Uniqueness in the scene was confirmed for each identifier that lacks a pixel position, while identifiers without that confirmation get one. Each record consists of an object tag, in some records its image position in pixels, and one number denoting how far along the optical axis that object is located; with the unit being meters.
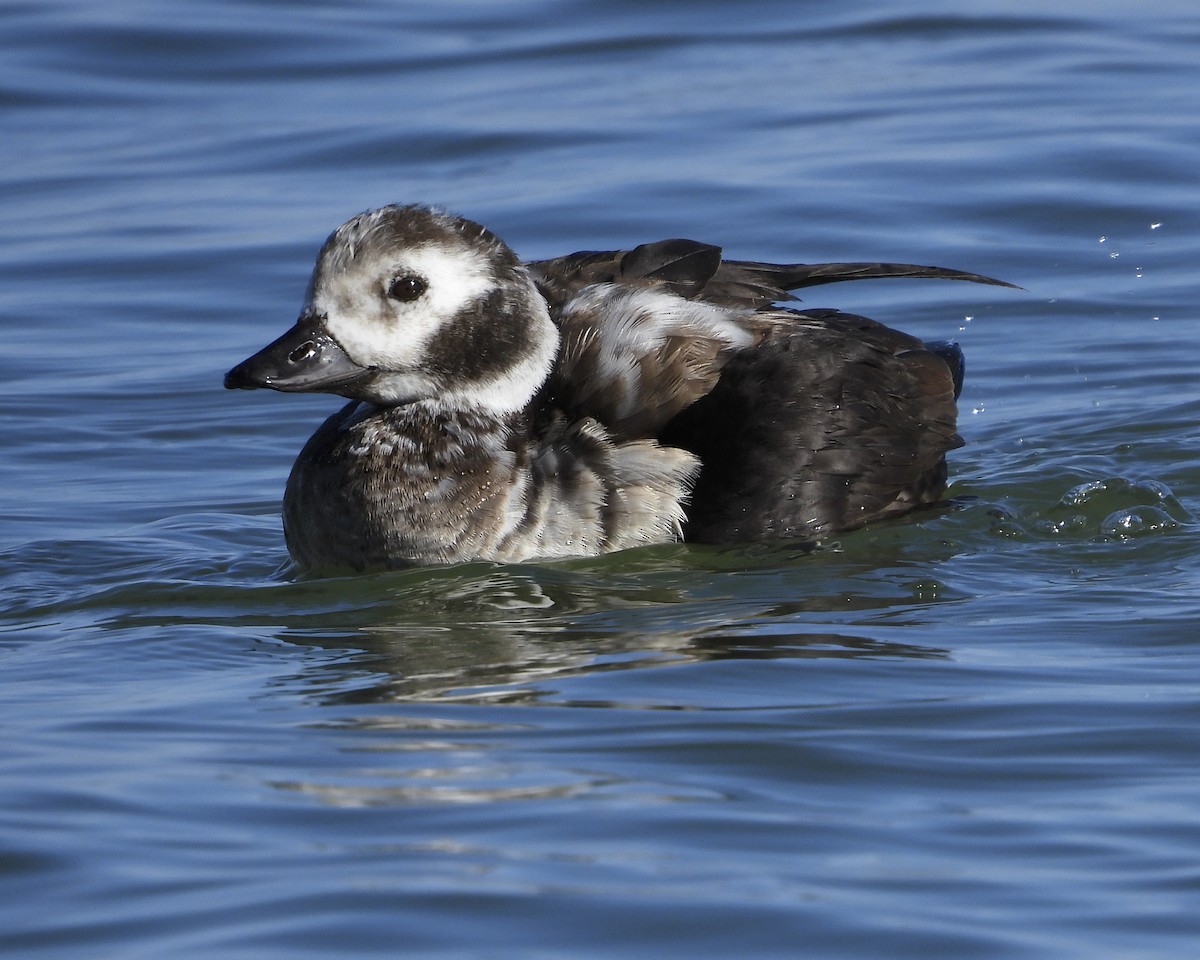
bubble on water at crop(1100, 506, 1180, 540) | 13.29
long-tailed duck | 12.73
